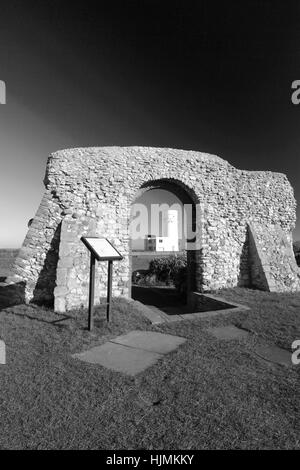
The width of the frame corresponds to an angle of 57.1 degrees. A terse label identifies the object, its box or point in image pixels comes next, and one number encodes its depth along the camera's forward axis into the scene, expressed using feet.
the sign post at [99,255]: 16.60
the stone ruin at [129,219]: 25.21
